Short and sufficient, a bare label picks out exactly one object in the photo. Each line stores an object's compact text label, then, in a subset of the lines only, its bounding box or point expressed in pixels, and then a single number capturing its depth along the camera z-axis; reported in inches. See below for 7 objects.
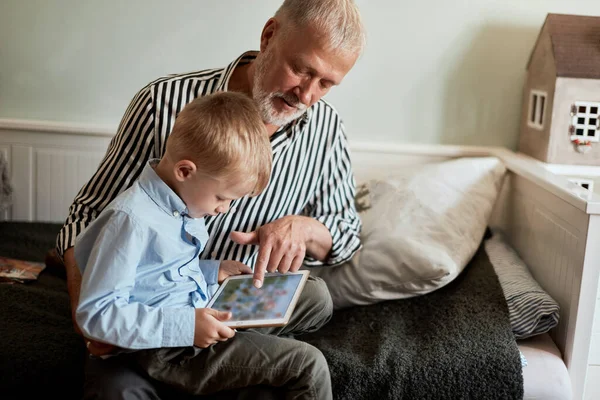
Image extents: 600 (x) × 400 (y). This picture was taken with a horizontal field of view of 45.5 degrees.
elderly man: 58.1
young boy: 47.6
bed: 56.8
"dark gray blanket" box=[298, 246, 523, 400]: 56.9
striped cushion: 62.6
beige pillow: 67.4
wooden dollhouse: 77.1
